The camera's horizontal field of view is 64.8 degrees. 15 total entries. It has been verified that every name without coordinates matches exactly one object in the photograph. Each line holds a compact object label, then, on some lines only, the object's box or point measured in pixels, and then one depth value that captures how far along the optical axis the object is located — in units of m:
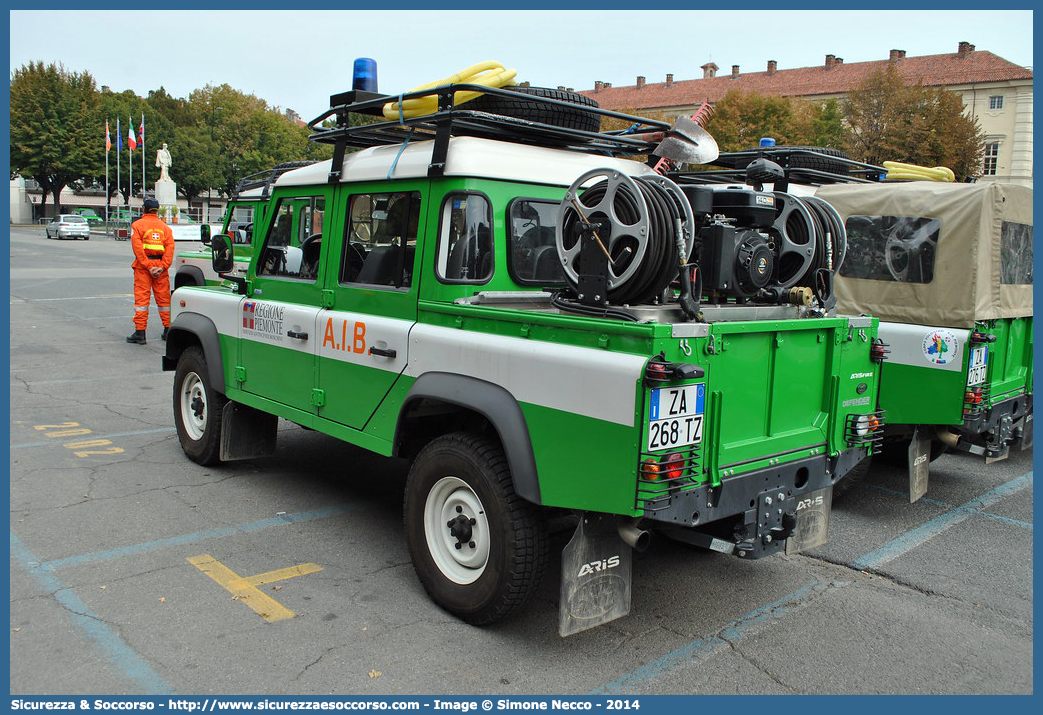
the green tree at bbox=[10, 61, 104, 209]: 62.94
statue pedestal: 47.35
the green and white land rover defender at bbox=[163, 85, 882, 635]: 3.38
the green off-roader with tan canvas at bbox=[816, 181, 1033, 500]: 5.94
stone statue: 47.97
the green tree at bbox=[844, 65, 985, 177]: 26.05
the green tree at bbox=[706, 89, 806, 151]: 34.12
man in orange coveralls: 12.11
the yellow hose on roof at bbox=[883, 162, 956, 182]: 9.20
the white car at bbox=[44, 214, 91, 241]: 44.71
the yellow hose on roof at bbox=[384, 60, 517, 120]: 4.73
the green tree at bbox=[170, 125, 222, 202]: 69.06
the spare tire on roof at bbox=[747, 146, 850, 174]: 8.26
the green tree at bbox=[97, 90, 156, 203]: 68.25
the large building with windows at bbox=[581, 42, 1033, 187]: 51.75
